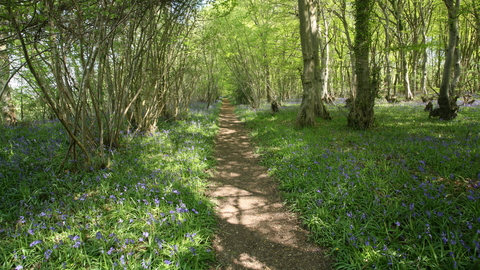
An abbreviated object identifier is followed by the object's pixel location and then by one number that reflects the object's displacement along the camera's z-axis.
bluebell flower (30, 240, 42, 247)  2.32
